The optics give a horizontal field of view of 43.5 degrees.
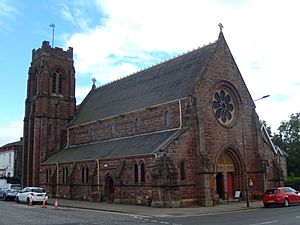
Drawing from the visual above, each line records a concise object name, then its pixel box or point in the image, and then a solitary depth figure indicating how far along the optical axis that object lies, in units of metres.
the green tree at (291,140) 65.56
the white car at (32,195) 32.47
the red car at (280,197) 27.28
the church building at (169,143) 28.94
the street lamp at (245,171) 31.06
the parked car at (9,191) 38.75
